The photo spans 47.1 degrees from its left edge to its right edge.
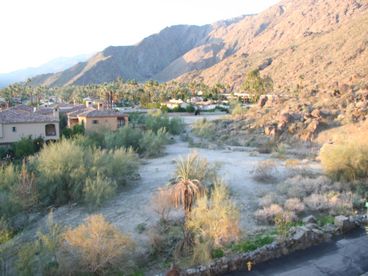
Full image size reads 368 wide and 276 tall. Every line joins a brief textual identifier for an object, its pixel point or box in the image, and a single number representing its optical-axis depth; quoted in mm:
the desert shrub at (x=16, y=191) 17953
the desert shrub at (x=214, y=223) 13977
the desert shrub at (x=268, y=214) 16688
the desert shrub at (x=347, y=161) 21747
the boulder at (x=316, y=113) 40000
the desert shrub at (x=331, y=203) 17375
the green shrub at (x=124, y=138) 32969
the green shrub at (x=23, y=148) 30678
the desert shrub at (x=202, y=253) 12836
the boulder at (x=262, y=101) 53538
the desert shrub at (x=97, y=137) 33109
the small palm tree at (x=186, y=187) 15281
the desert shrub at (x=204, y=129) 44594
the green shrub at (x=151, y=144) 34312
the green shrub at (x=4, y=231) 14212
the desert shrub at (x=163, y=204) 16328
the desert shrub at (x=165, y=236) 14438
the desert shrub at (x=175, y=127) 47219
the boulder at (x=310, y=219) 15973
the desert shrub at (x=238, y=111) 51888
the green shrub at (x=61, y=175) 21031
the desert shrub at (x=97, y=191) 19766
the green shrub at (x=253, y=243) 13656
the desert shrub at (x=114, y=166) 22264
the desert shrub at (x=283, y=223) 14605
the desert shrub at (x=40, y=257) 12109
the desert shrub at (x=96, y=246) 12602
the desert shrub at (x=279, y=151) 31445
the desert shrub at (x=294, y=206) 17456
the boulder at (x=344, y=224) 15539
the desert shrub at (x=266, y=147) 35500
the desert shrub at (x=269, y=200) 18281
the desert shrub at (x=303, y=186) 19531
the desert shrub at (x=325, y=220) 16016
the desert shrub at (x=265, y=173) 23281
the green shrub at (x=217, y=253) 13180
